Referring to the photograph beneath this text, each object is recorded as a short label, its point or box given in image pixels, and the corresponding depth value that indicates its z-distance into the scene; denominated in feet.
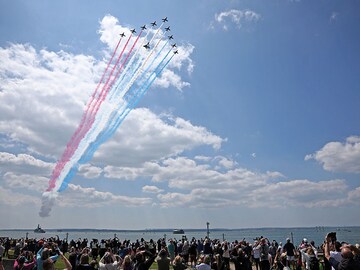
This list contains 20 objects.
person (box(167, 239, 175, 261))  64.18
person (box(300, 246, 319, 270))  39.40
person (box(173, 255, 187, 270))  28.45
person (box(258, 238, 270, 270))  48.31
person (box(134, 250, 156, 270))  26.01
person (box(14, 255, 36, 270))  26.48
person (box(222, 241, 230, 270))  55.04
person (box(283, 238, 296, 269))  50.37
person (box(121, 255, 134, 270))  28.91
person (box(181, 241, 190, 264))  61.46
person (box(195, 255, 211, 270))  27.94
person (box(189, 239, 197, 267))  59.79
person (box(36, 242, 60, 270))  22.97
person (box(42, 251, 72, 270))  17.90
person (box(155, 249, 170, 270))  28.96
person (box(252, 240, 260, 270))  53.06
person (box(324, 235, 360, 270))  18.84
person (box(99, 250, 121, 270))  25.83
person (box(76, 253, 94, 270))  23.58
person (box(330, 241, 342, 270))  25.00
